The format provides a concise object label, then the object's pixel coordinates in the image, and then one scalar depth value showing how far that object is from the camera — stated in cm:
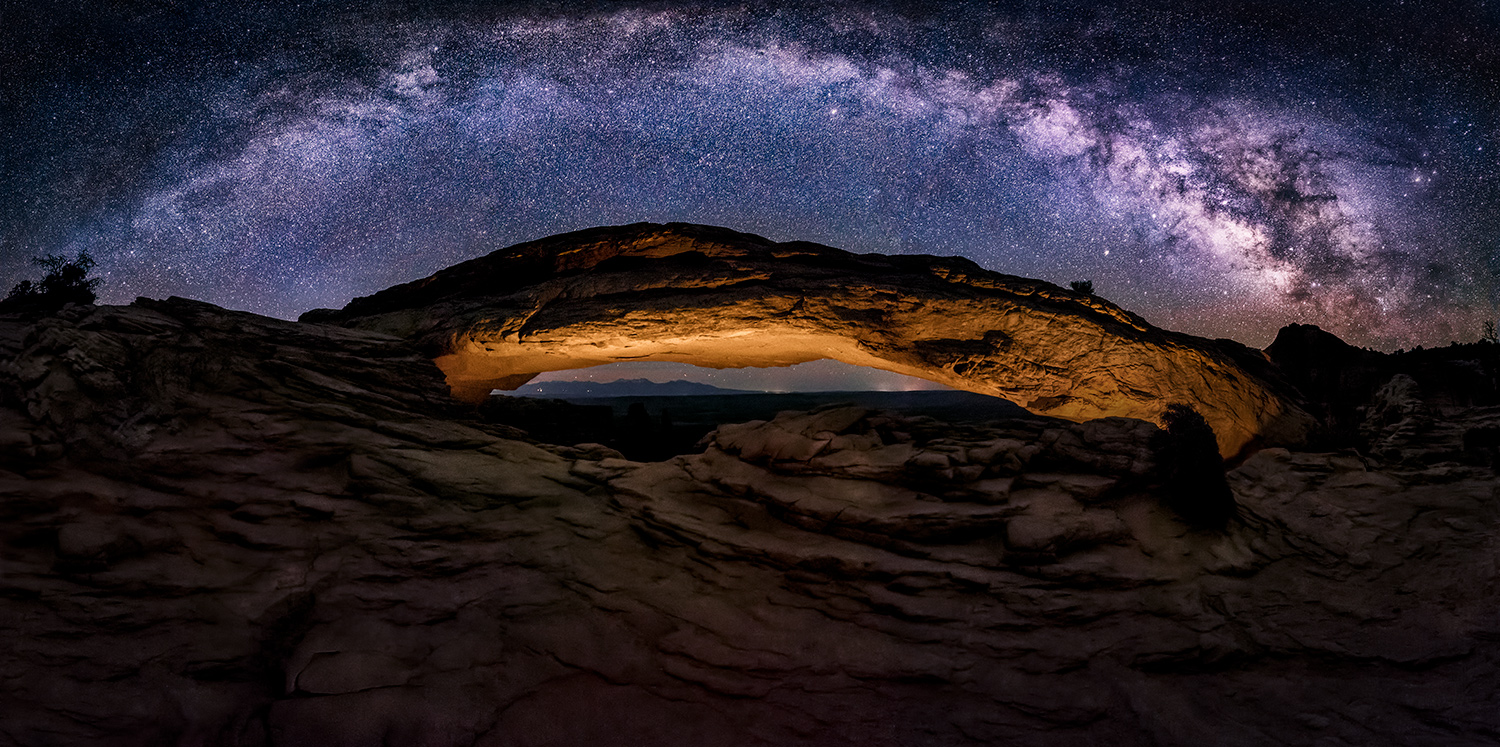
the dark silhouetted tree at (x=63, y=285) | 1409
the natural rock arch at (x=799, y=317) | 1205
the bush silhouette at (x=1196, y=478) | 762
